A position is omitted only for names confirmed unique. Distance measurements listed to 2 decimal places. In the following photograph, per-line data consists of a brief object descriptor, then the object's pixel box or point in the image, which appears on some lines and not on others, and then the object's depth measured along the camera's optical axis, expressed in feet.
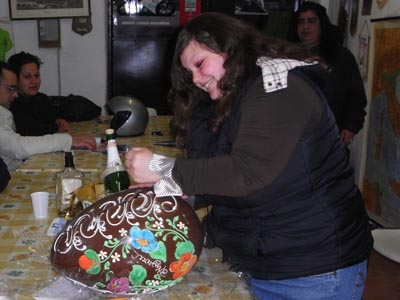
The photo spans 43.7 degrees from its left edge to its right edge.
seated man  8.04
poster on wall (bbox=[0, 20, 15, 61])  14.75
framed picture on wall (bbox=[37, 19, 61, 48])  15.16
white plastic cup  5.11
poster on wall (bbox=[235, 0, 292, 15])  14.98
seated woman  10.14
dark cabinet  14.94
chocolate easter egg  3.48
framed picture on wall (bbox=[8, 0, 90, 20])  14.94
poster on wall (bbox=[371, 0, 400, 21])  10.11
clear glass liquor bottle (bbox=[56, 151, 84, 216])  5.23
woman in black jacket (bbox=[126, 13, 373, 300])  3.20
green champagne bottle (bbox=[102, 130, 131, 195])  4.88
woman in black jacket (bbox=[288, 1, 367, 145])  9.80
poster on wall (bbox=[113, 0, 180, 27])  14.78
